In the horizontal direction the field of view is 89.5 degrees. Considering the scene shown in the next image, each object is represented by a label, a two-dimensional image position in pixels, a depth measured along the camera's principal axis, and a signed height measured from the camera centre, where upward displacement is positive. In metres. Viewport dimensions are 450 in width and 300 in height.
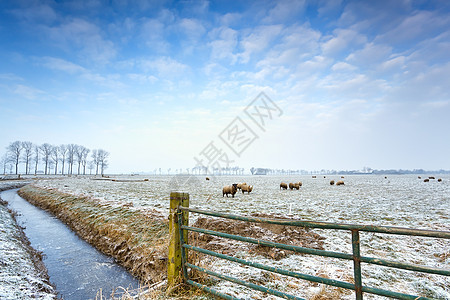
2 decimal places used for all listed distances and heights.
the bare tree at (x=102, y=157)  115.81 +7.00
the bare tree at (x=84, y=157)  111.75 +6.77
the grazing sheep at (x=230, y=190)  20.50 -1.77
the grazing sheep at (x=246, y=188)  24.32 -1.91
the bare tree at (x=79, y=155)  109.22 +7.65
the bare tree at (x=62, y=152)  106.62 +8.86
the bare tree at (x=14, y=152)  90.31 +7.65
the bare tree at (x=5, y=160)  93.60 +4.60
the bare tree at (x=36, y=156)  98.53 +6.34
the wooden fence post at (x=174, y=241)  4.04 -1.26
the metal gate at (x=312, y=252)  2.15 -0.96
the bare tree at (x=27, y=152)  94.25 +7.95
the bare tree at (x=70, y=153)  107.50 +8.43
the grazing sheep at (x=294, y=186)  29.23 -2.05
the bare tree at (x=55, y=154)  103.75 +7.77
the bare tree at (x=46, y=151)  101.31 +8.67
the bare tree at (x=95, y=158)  115.44 +6.45
